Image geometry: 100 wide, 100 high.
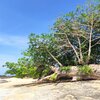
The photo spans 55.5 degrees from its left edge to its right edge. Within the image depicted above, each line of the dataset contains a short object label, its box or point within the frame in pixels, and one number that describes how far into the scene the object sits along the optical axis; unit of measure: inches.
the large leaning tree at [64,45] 299.4
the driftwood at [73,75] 262.2
